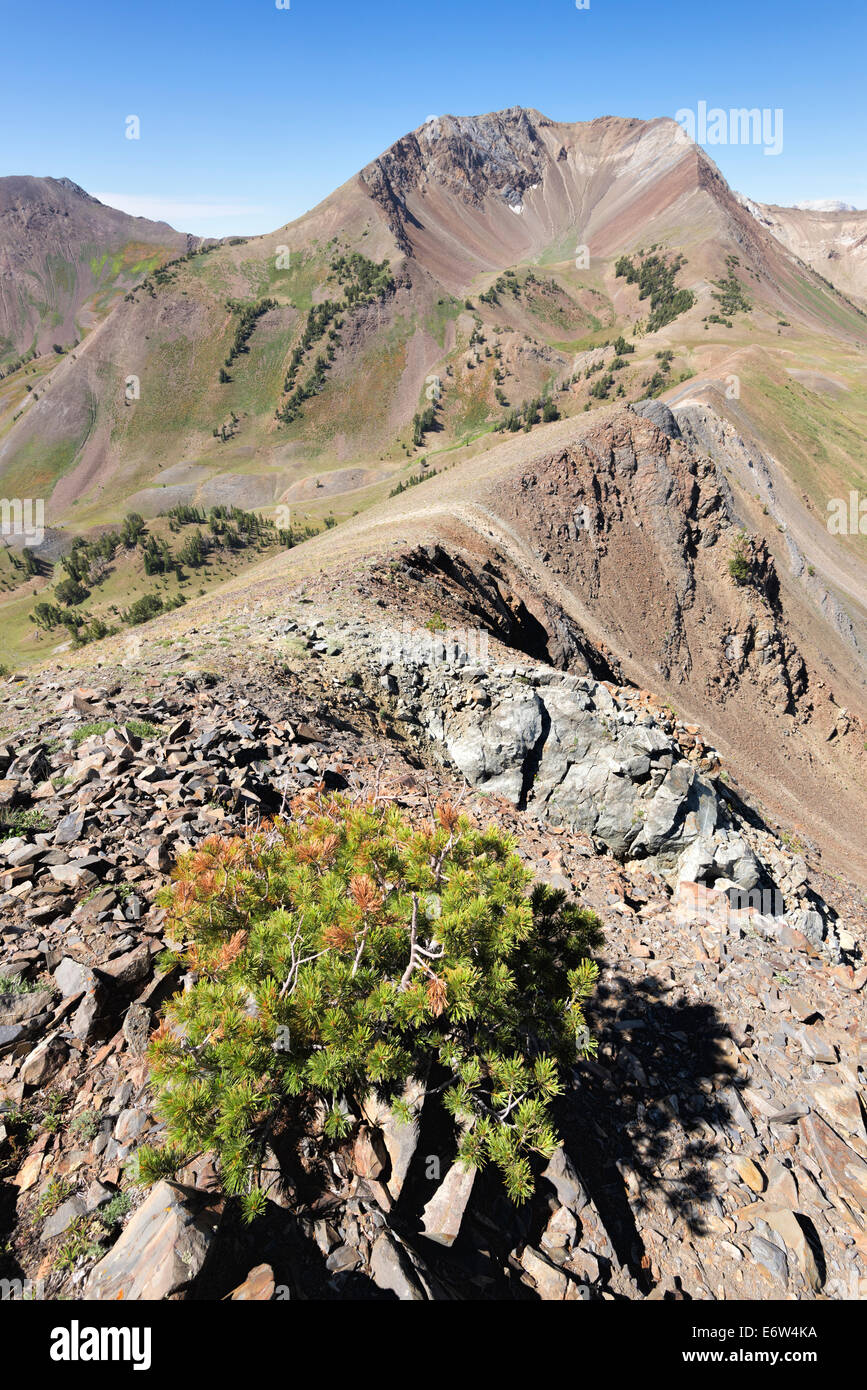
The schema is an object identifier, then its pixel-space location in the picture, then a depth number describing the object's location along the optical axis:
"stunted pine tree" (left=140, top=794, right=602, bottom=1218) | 5.05
